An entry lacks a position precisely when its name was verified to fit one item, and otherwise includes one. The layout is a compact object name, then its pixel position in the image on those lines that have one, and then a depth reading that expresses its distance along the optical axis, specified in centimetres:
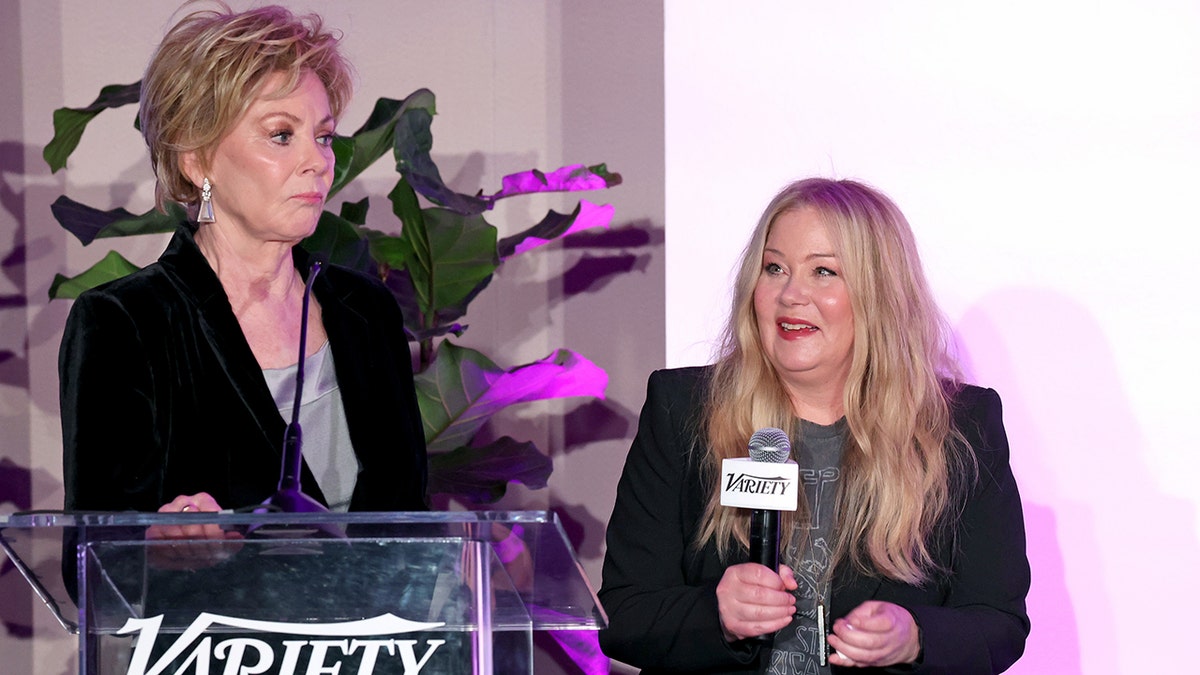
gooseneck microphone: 320
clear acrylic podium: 308
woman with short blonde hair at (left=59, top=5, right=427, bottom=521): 346
